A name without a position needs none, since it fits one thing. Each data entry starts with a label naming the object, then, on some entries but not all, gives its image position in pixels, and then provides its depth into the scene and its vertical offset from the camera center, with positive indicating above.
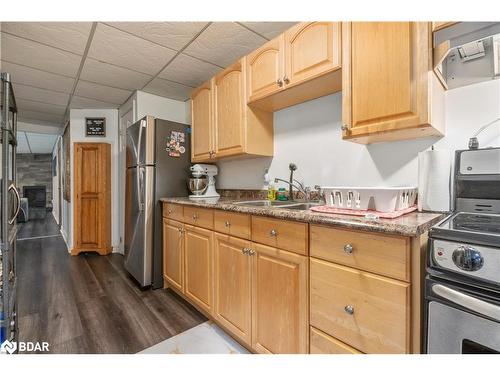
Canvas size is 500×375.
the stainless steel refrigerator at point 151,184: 2.40 +0.01
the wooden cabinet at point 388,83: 1.11 +0.48
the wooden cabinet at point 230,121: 2.02 +0.55
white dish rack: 1.12 -0.06
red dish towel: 1.05 -0.13
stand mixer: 2.49 +0.03
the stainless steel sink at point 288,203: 1.74 -0.14
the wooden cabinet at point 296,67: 1.42 +0.75
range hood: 1.05 +0.60
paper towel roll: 1.22 +0.01
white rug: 1.53 -1.00
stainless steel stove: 0.72 -0.32
